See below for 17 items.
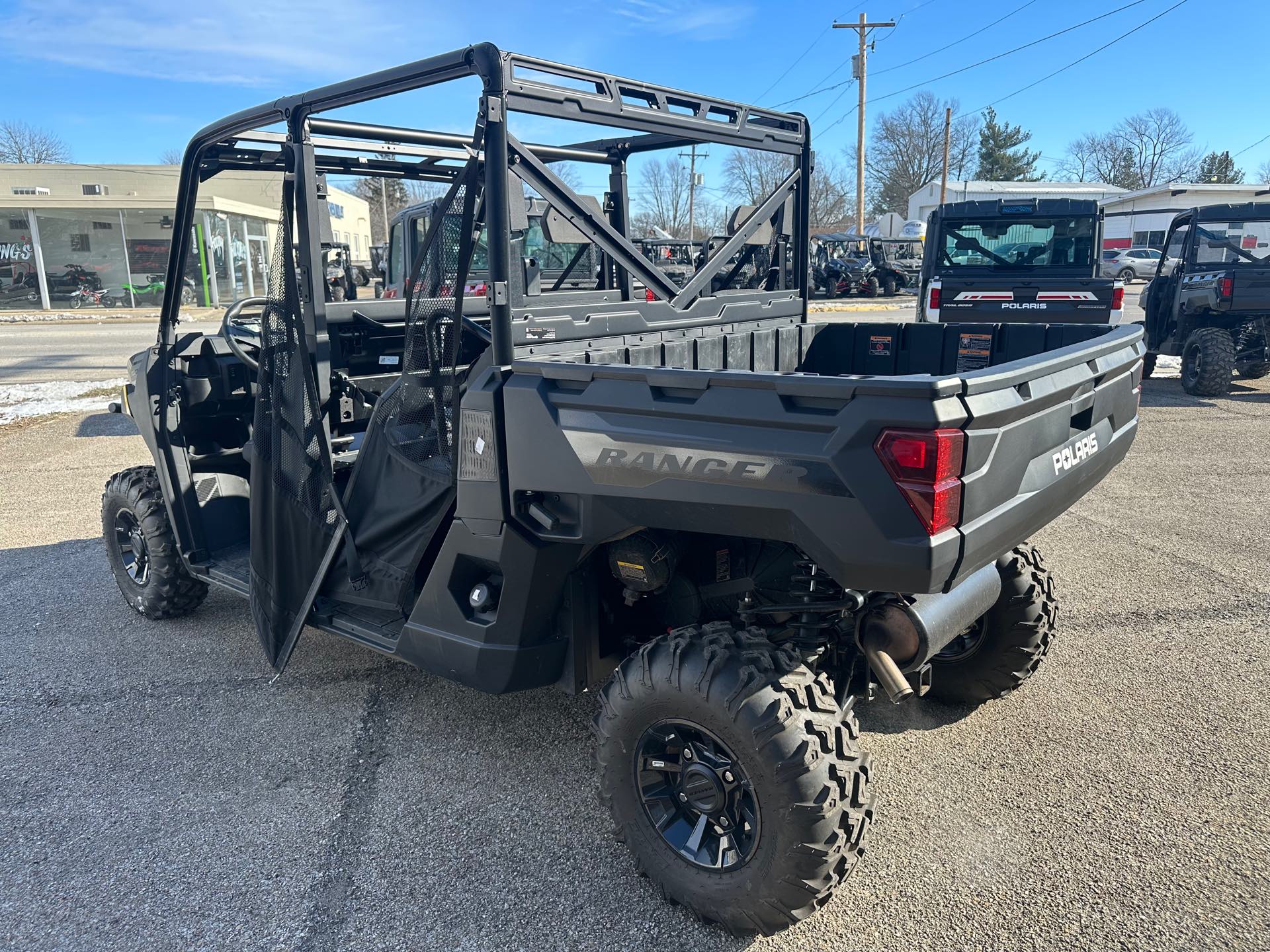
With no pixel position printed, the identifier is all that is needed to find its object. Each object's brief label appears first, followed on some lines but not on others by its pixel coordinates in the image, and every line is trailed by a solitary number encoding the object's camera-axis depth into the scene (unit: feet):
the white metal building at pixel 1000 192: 165.17
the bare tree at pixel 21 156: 207.10
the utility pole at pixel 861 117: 108.37
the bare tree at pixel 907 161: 230.48
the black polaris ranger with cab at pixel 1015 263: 32.81
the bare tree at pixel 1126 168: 257.34
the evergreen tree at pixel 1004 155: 225.15
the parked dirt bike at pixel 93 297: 99.04
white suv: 125.29
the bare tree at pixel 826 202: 204.33
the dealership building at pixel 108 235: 95.25
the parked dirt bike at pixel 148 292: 100.63
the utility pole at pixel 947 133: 142.04
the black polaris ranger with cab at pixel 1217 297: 33.40
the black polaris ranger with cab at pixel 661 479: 7.34
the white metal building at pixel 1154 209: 162.20
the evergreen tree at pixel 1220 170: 238.70
